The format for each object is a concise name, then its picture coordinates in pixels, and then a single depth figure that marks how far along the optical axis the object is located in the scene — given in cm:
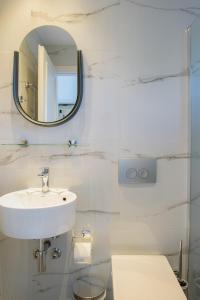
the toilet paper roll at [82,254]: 141
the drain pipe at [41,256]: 140
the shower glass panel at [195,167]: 144
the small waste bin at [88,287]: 153
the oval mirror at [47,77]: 151
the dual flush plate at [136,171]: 152
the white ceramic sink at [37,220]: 115
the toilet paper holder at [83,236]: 150
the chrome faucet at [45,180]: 146
